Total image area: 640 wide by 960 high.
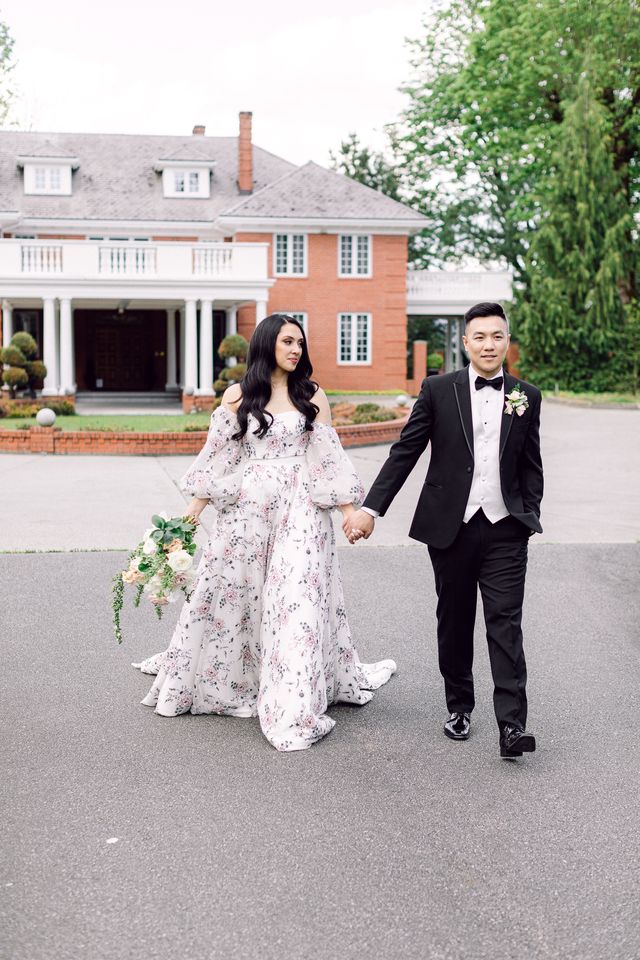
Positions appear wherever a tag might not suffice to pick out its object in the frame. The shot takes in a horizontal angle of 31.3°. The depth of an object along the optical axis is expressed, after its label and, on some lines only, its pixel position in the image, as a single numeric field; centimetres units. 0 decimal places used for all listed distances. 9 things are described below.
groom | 514
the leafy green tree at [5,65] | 5247
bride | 545
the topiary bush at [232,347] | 3044
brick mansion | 3700
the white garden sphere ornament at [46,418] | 2023
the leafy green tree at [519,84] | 3547
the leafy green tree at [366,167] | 5069
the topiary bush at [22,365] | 2831
